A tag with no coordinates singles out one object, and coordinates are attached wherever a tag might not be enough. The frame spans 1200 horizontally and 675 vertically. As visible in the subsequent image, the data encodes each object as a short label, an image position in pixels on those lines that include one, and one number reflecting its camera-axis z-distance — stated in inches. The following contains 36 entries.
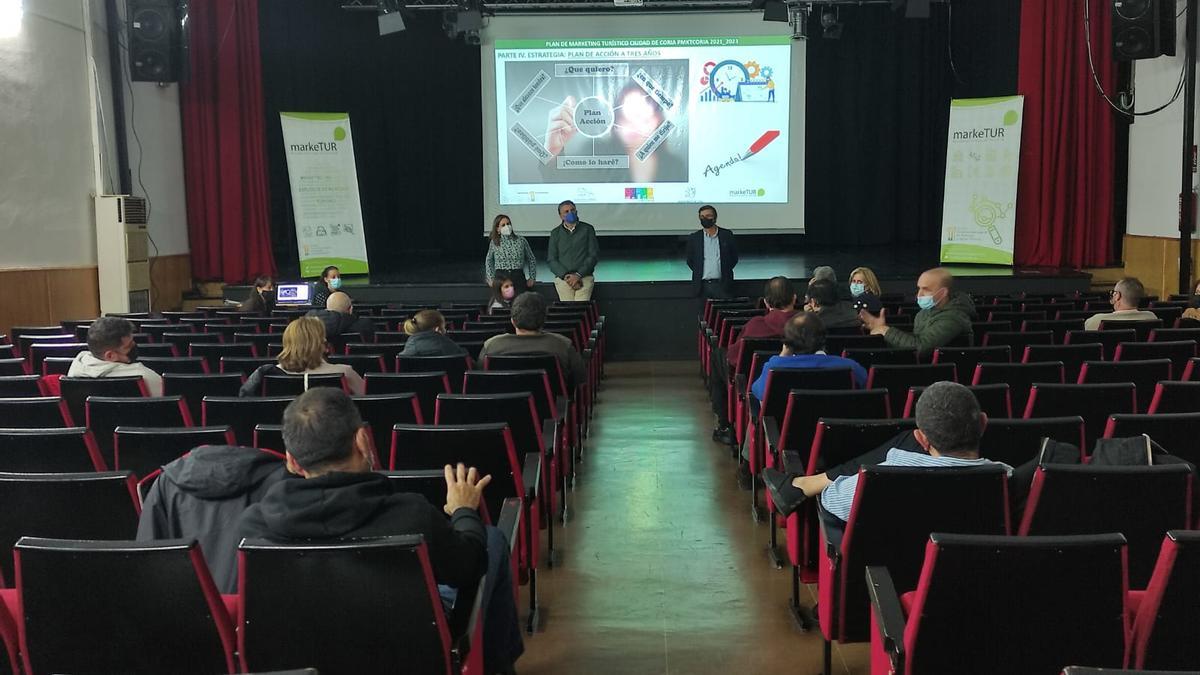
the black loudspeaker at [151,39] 444.5
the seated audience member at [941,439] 111.9
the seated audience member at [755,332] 249.0
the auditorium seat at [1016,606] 82.0
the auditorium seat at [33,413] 165.8
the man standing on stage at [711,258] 415.5
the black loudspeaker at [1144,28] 408.2
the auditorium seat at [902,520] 106.7
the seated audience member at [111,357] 197.0
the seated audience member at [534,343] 221.9
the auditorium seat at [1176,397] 163.9
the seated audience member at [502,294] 331.0
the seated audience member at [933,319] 227.0
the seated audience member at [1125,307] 259.6
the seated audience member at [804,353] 187.8
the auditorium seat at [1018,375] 188.1
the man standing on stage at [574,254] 422.0
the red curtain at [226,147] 516.7
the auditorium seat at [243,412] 161.2
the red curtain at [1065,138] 499.5
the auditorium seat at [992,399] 162.1
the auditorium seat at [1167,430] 137.2
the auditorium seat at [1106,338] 233.1
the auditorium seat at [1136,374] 186.2
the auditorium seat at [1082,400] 162.7
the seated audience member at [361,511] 88.4
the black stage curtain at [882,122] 607.8
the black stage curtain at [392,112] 588.4
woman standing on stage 414.6
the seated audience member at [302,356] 186.4
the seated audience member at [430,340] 222.7
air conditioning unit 438.0
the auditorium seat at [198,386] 189.5
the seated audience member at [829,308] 256.1
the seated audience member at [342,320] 252.1
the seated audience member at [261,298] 369.1
